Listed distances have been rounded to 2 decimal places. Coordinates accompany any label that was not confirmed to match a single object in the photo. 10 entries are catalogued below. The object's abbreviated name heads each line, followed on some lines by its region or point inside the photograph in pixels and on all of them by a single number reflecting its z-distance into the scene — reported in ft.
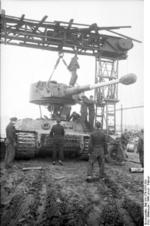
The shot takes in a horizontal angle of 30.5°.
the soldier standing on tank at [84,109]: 38.34
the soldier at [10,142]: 29.27
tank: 32.08
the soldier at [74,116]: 39.46
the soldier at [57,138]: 32.01
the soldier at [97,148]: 23.95
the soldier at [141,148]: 32.09
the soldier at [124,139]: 41.75
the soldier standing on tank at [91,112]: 38.55
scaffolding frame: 33.30
